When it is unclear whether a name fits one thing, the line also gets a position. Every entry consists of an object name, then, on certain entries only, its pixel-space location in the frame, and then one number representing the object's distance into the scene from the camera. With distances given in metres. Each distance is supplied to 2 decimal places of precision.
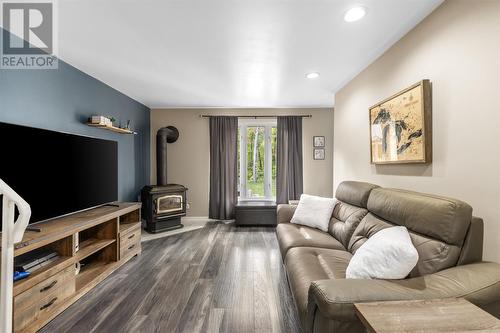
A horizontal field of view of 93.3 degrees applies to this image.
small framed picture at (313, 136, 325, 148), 4.89
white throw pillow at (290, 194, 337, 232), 2.81
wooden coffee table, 0.92
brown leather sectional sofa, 1.14
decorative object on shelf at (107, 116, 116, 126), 3.25
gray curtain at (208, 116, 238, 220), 4.83
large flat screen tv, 1.78
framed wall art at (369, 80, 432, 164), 1.79
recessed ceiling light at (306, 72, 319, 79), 3.03
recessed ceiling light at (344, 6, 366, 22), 1.75
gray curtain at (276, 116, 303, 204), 4.81
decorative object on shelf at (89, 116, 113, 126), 2.93
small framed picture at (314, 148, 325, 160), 4.90
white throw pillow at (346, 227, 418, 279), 1.33
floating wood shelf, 3.01
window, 5.00
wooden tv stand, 1.64
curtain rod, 4.84
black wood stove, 4.09
